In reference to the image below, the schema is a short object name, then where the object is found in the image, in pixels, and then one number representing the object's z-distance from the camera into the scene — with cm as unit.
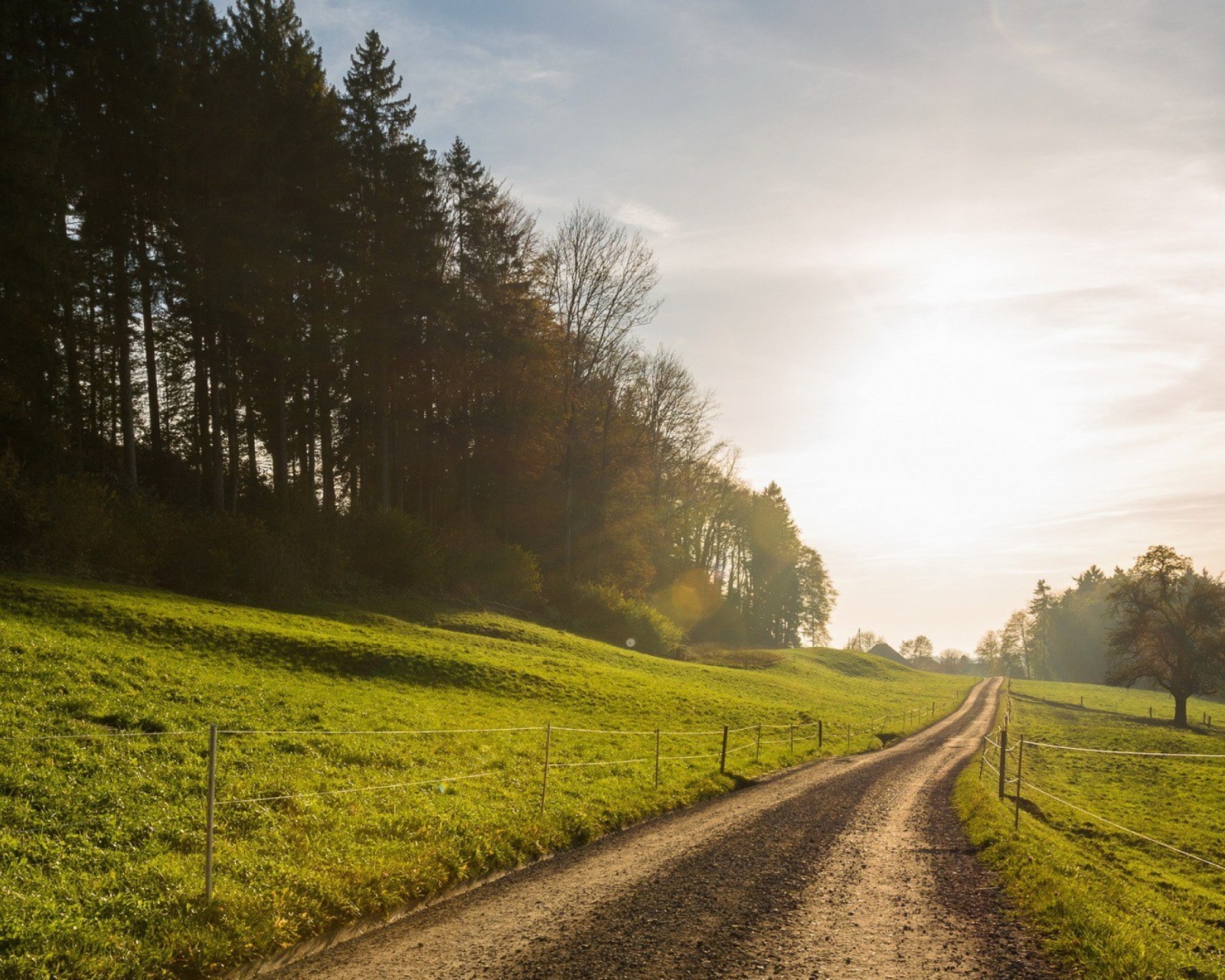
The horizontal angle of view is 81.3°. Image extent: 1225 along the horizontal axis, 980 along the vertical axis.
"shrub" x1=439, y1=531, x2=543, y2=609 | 4384
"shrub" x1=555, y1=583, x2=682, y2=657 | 5000
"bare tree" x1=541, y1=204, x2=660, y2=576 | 5234
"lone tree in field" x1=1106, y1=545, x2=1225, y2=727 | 5975
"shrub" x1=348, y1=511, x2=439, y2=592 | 3803
